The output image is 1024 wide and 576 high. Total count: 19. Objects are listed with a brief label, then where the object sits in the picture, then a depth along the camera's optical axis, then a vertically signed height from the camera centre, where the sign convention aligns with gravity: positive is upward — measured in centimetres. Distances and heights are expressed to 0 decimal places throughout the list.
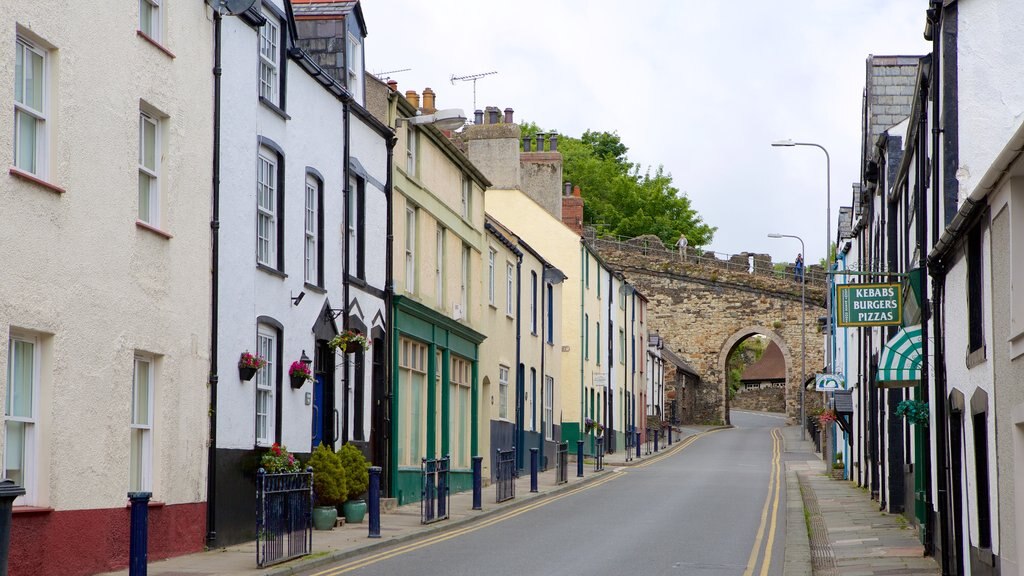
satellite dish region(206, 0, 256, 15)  1611 +497
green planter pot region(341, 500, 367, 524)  2028 -180
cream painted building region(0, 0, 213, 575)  1188 +129
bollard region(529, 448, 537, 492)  2827 -164
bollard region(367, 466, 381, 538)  1766 -152
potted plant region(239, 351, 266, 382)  1680 +43
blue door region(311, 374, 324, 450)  2042 -23
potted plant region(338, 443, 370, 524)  1967 -126
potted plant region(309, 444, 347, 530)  1880 -129
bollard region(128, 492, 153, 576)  1089 -117
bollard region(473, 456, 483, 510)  2338 -165
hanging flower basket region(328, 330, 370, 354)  1991 +87
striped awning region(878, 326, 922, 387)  1770 +48
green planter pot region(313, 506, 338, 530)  1878 -177
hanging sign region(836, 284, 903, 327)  1772 +127
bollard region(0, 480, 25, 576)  889 -79
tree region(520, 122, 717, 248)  8400 +1311
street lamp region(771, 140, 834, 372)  3862 +593
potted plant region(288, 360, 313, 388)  1856 +35
